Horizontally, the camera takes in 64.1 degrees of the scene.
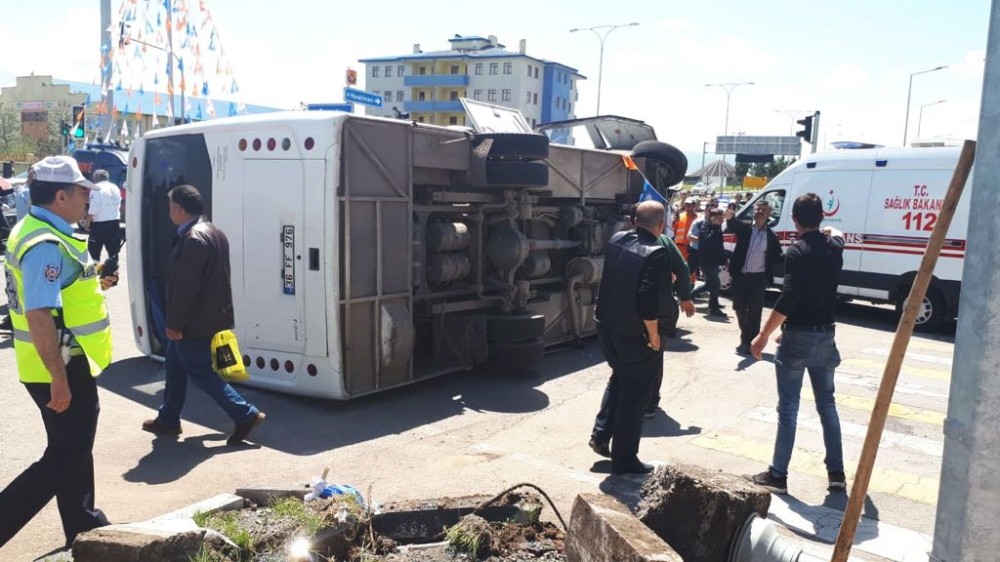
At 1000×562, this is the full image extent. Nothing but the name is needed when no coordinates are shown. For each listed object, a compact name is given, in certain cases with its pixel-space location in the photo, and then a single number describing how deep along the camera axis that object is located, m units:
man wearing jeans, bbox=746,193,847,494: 5.03
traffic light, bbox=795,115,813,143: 19.81
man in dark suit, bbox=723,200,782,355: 9.46
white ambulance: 11.26
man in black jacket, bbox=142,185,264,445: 5.55
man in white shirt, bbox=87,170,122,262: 10.59
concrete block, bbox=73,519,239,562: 3.31
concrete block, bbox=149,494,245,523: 4.06
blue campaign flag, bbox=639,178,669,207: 9.21
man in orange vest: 12.95
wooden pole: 2.83
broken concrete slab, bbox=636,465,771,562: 3.65
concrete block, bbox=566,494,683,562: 3.15
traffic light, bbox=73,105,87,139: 23.03
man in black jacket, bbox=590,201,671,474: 5.05
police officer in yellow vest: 3.65
